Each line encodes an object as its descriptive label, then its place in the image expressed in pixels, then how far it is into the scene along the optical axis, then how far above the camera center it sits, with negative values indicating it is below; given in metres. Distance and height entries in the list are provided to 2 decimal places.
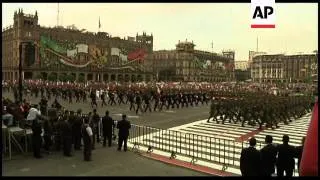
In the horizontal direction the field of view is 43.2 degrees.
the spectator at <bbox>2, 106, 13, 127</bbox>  13.18 -1.18
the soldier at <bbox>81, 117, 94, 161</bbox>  12.09 -1.77
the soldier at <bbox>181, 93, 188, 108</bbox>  35.79 -1.52
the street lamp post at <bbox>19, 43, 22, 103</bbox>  17.30 +0.47
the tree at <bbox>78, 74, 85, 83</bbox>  84.32 +1.05
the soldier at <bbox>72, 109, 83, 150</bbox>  13.39 -1.60
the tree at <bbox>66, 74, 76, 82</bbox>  75.80 +0.95
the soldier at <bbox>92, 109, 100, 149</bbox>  14.69 -1.48
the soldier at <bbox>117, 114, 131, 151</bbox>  13.80 -1.56
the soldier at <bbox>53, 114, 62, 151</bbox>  13.29 -1.67
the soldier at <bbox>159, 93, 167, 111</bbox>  33.03 -1.32
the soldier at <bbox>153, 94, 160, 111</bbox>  31.26 -1.43
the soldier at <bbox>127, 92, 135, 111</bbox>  30.40 -1.20
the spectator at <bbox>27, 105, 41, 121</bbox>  14.02 -1.09
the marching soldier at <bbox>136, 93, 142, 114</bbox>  28.08 -1.26
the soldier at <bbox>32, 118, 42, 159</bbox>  12.35 -1.66
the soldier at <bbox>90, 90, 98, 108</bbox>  32.19 -1.20
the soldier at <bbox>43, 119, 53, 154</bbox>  13.26 -1.68
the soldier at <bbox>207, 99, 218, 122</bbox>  23.12 -1.55
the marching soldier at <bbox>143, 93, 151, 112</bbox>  29.22 -1.30
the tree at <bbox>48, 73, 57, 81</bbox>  76.93 +1.14
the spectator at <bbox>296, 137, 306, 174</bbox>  8.67 -1.48
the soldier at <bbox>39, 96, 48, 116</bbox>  18.63 -1.12
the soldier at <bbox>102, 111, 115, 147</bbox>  14.56 -1.59
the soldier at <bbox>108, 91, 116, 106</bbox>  35.16 -1.18
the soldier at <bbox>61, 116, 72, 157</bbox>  12.80 -1.69
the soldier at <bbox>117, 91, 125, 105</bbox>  36.50 -1.26
